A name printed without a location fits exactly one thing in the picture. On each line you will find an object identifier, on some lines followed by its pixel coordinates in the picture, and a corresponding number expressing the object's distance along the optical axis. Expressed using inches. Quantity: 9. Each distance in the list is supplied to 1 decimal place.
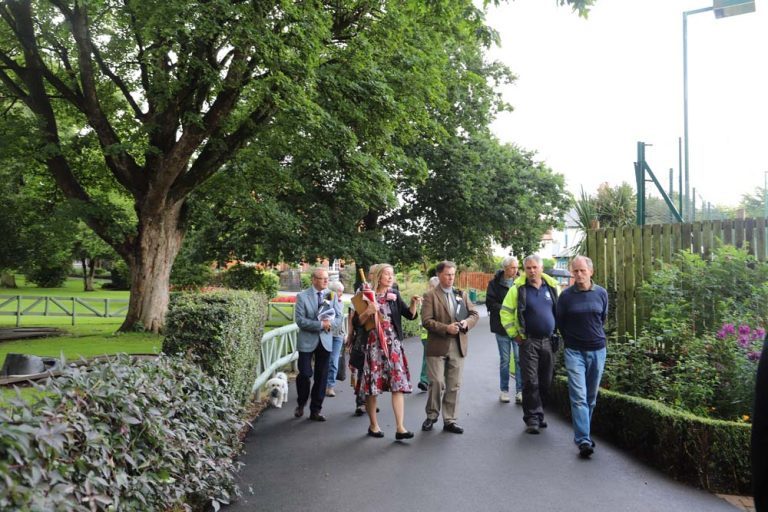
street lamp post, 366.9
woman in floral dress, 268.2
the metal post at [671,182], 430.0
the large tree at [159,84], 448.8
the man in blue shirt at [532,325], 279.1
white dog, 339.3
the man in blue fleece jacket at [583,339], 246.5
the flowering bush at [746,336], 235.3
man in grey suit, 307.7
